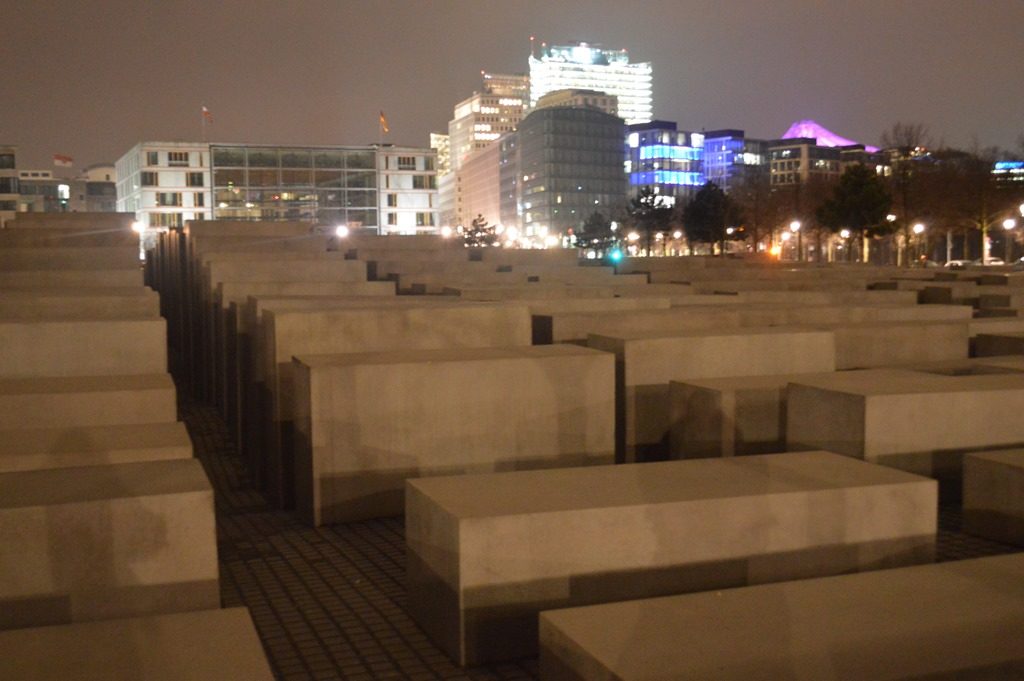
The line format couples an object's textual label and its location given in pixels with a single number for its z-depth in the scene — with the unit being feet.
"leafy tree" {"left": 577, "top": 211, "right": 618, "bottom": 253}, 291.17
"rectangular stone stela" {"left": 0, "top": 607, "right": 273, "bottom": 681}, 11.97
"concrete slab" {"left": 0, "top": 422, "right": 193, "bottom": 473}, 19.75
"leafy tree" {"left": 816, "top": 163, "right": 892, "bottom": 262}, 129.18
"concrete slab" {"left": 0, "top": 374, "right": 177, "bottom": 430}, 23.62
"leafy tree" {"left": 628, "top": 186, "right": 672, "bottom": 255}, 204.44
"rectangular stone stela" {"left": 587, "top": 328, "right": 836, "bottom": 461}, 30.27
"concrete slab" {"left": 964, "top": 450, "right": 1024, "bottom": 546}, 21.57
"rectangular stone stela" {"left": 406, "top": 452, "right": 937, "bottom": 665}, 16.93
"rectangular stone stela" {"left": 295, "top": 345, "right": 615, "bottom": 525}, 25.29
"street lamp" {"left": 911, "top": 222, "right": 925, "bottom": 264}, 148.97
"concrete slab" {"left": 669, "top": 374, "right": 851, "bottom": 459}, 26.66
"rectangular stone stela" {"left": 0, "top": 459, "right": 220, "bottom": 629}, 15.74
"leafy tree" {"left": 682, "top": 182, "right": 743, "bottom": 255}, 163.63
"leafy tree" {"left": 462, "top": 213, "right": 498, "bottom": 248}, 303.89
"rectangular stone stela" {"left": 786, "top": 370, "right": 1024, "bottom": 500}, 24.08
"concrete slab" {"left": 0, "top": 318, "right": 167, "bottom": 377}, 28.60
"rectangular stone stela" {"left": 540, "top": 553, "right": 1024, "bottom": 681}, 12.42
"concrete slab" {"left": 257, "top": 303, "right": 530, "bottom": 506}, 29.25
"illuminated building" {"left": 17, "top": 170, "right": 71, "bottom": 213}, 274.36
